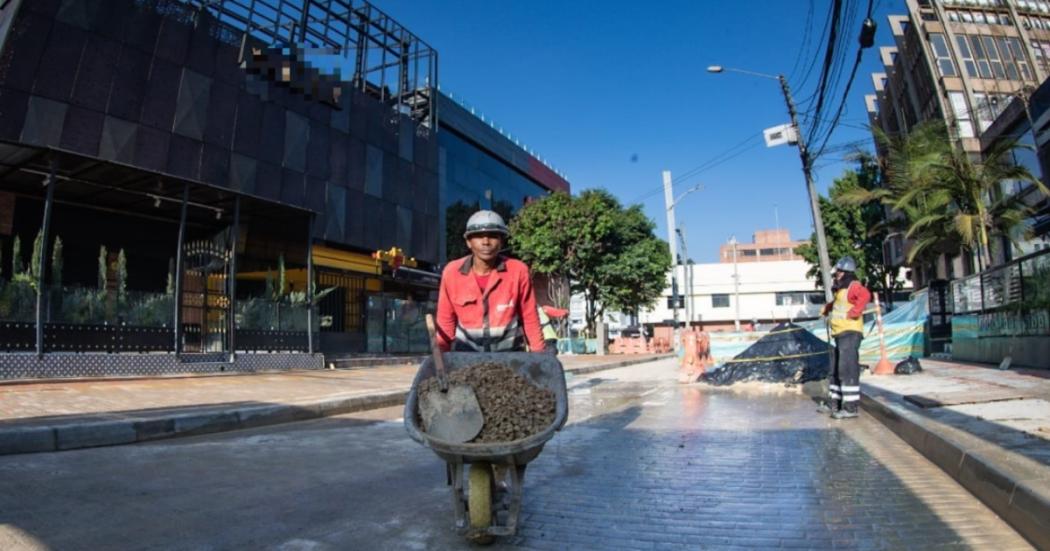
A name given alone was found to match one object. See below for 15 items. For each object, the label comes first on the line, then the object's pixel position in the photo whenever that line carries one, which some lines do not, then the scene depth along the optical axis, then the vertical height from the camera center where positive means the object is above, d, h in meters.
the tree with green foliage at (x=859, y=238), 36.22 +4.95
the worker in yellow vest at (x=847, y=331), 7.27 -0.08
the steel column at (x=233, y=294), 13.34 +0.96
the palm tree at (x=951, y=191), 17.98 +3.86
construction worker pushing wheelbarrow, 2.98 -0.26
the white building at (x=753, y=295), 63.06 +3.18
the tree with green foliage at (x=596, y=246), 32.38 +4.32
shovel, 2.98 -0.37
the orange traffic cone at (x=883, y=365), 11.98 -0.79
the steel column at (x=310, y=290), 15.34 +1.14
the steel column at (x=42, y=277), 10.24 +1.08
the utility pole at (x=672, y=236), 31.58 +4.56
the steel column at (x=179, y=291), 12.23 +0.96
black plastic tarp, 11.66 -0.63
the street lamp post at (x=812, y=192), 18.20 +3.86
